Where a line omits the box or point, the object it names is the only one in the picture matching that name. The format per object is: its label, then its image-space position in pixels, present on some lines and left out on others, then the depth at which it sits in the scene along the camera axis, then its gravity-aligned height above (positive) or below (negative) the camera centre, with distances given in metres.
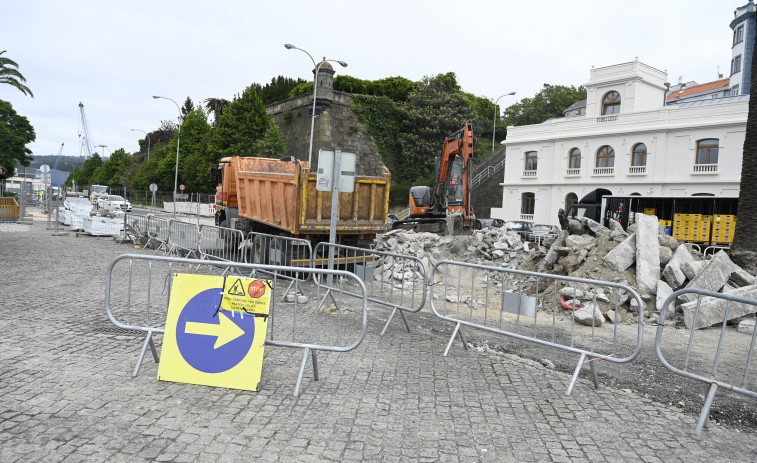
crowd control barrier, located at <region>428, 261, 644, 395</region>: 5.29 -1.20
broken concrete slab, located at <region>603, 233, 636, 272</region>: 9.53 -0.39
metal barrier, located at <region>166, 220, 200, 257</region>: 12.72 -0.87
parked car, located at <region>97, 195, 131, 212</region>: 33.81 -0.14
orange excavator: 17.52 +1.19
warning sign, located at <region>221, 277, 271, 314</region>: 4.54 -0.78
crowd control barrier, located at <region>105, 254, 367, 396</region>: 4.75 -1.49
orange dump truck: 10.61 +0.27
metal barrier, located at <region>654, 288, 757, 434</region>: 4.09 -1.24
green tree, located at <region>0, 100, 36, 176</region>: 50.59 +6.12
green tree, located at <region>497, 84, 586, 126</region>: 60.06 +15.67
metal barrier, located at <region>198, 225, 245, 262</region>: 11.21 -0.82
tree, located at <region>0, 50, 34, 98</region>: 25.44 +6.34
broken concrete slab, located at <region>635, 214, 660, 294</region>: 9.09 -0.30
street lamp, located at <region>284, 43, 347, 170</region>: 29.14 +9.90
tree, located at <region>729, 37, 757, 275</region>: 9.55 +0.84
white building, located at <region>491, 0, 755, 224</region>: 29.61 +5.98
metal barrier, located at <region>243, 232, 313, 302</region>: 9.91 -0.84
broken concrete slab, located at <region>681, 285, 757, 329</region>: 7.87 -1.07
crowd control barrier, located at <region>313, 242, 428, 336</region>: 6.59 -1.05
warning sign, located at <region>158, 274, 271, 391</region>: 4.51 -1.17
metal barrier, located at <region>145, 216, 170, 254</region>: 14.47 -0.83
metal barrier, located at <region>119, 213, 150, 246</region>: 16.64 -0.91
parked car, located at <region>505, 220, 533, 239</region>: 25.73 +0.18
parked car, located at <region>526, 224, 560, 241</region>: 23.53 -0.02
